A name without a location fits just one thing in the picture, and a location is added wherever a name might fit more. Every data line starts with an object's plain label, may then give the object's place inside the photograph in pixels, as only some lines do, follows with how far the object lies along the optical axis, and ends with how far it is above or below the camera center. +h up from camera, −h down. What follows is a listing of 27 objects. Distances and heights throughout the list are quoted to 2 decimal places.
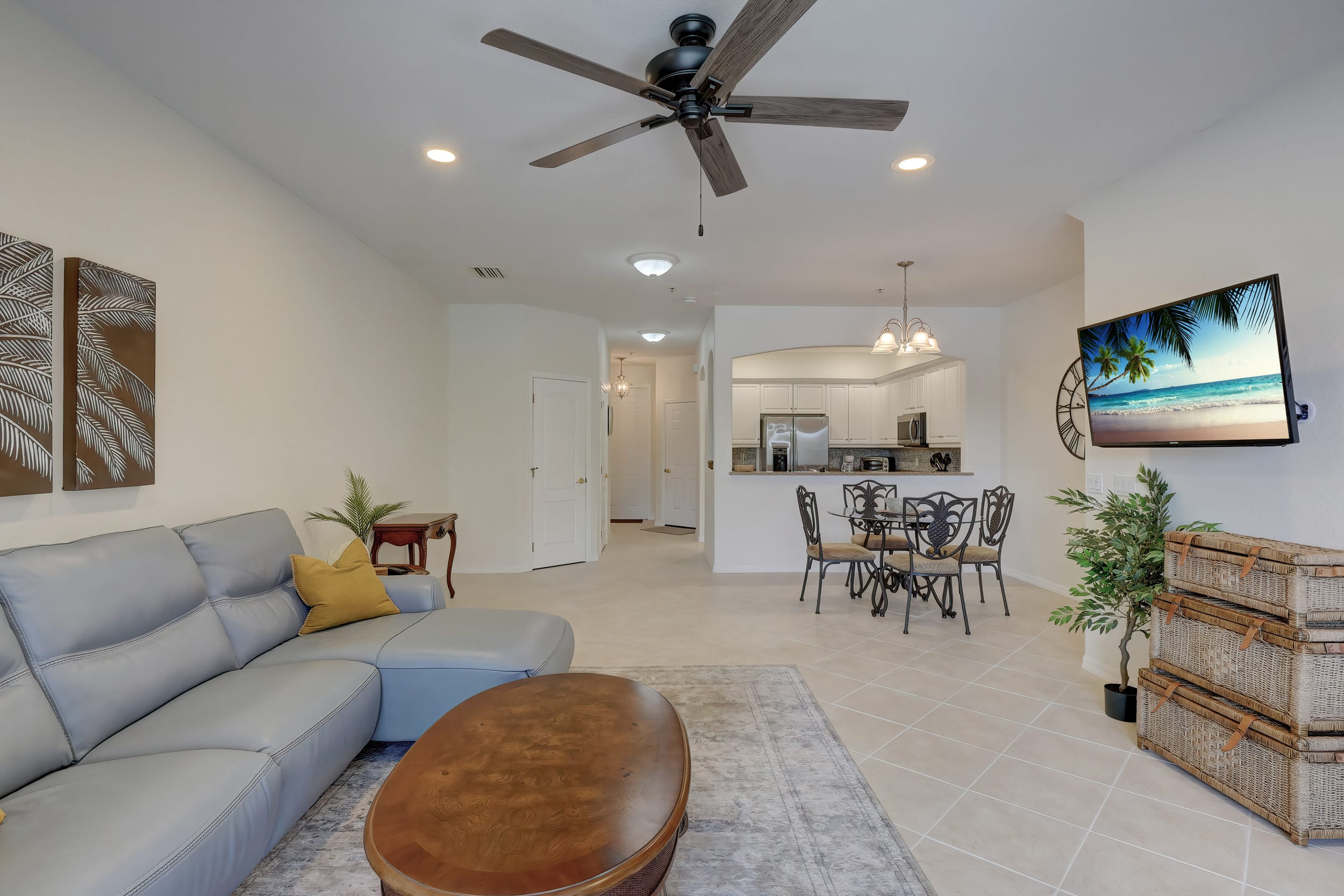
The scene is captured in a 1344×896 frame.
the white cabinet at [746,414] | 8.38 +0.48
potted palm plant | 3.73 -0.42
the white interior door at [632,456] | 10.52 -0.15
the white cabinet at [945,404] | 6.23 +0.47
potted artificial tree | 2.78 -0.56
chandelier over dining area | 4.54 +0.82
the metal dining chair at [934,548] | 4.30 -0.76
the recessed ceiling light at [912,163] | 2.96 +1.44
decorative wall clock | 4.88 +0.31
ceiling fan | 1.71 +1.16
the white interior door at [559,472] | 6.37 -0.27
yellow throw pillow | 2.69 -0.67
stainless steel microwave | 6.86 +0.20
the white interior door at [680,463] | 9.79 -0.26
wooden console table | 3.99 -0.58
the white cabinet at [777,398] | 8.33 +0.70
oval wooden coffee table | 1.18 -0.84
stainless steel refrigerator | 8.06 +0.09
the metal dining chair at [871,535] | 4.89 -0.75
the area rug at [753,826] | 1.79 -1.31
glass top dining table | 4.67 -0.66
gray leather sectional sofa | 1.33 -0.83
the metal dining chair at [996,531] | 4.62 -0.67
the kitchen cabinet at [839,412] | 8.27 +0.49
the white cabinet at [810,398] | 8.28 +0.69
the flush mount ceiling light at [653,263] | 4.30 +1.35
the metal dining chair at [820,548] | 4.82 -0.85
